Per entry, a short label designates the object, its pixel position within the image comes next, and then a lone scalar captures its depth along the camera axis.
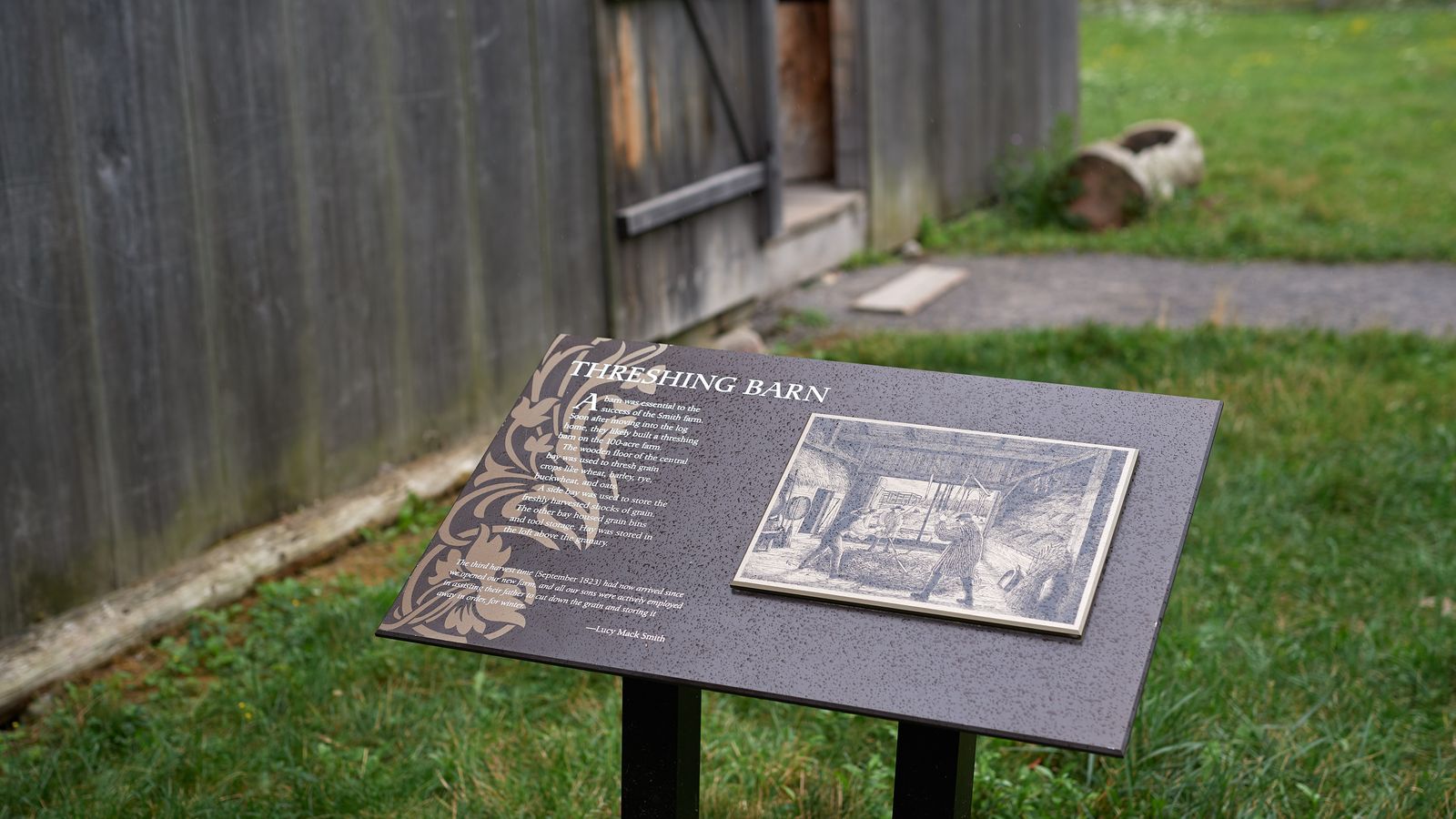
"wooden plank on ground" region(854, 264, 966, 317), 8.02
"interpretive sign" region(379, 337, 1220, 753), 2.18
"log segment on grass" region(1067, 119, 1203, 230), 9.86
